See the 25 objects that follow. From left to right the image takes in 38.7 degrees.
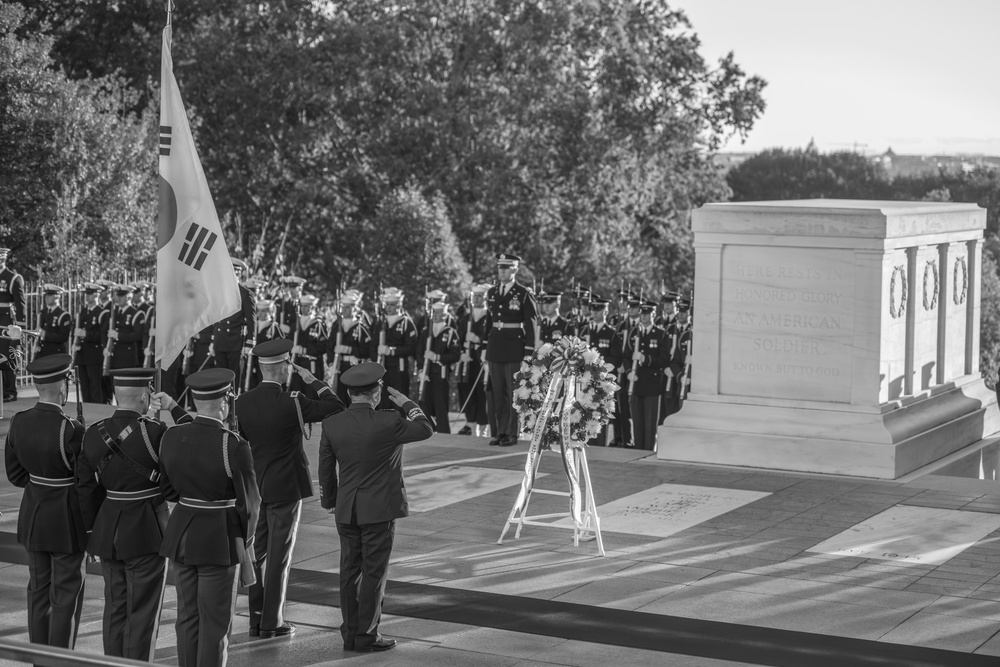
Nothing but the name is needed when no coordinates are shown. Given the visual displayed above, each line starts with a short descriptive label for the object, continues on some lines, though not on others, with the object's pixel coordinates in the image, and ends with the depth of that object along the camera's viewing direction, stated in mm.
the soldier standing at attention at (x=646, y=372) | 14930
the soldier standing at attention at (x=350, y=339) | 14922
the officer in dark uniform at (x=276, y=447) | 7398
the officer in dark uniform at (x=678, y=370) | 14945
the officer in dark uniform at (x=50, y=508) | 6605
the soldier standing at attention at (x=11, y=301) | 15305
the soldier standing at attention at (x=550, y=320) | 14570
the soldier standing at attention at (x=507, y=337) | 13227
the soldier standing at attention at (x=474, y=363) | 14781
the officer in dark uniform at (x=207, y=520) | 6199
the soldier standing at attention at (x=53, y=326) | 16312
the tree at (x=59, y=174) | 23172
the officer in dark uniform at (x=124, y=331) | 16203
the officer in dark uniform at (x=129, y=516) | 6332
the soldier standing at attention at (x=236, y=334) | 15414
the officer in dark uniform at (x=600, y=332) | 15258
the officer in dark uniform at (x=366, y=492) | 6988
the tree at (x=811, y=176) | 69000
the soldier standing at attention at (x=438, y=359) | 14898
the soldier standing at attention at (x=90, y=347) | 16531
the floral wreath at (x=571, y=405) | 9328
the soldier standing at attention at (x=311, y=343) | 15359
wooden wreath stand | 8977
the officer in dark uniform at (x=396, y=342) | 14711
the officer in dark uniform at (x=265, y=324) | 15430
